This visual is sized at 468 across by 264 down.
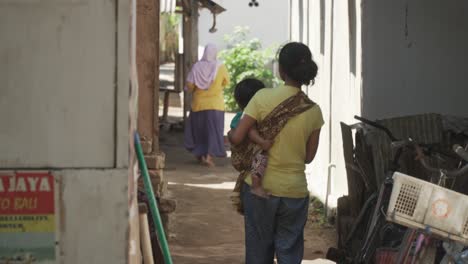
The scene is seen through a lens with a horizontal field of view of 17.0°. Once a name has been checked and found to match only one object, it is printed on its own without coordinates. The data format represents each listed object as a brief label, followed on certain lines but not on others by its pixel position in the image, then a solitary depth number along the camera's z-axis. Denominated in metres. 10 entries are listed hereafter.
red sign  7.13
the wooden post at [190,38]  30.48
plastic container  8.03
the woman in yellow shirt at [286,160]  9.04
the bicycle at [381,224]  9.99
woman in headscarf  24.40
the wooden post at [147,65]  12.36
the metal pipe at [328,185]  16.44
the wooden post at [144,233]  8.26
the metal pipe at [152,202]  7.60
